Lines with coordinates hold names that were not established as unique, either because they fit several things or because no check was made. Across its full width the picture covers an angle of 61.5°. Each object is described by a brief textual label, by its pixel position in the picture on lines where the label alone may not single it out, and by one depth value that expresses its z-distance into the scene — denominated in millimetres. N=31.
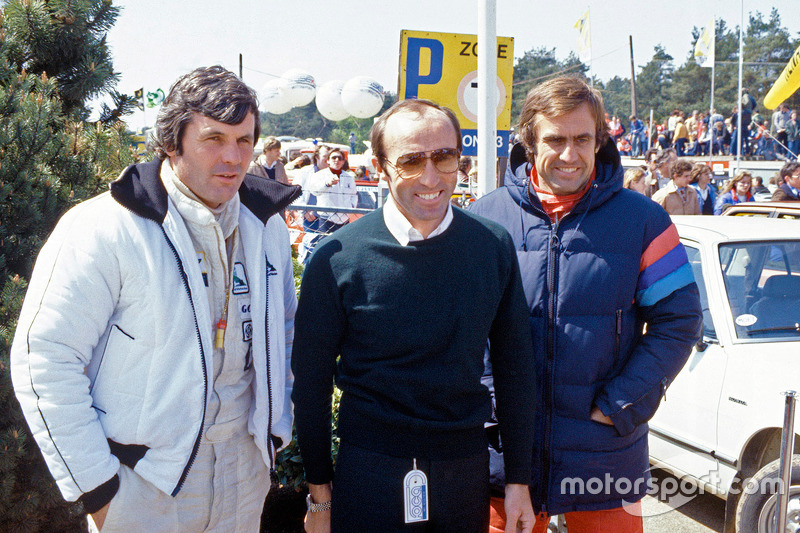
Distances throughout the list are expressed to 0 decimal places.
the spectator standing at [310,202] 6598
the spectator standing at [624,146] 27998
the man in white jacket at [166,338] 1769
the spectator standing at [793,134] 22250
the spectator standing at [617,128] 23266
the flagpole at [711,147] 23041
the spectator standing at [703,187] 9341
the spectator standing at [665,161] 11000
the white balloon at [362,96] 22766
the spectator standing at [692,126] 26828
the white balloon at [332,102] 23906
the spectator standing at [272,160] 10224
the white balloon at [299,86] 24094
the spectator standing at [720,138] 24906
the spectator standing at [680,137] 25092
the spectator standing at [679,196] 8617
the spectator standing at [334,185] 9352
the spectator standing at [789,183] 9219
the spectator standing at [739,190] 10680
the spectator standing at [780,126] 22719
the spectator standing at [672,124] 26519
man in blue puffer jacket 2266
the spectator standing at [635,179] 9250
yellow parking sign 4613
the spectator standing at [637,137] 27438
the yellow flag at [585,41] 25172
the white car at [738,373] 3510
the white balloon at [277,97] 23859
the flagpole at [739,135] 20614
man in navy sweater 1966
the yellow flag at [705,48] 22984
